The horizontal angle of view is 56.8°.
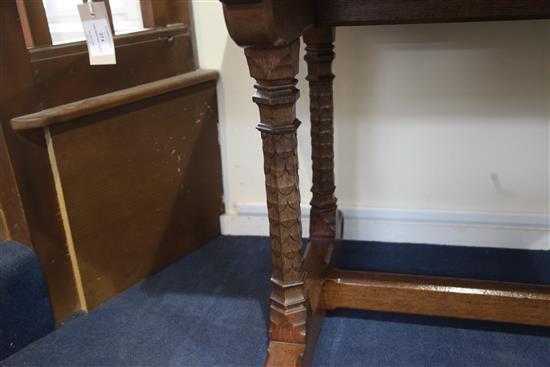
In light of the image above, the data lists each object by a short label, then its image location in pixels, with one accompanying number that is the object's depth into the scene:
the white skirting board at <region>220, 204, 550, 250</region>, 1.26
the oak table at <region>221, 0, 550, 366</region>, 0.70
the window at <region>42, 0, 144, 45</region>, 1.00
